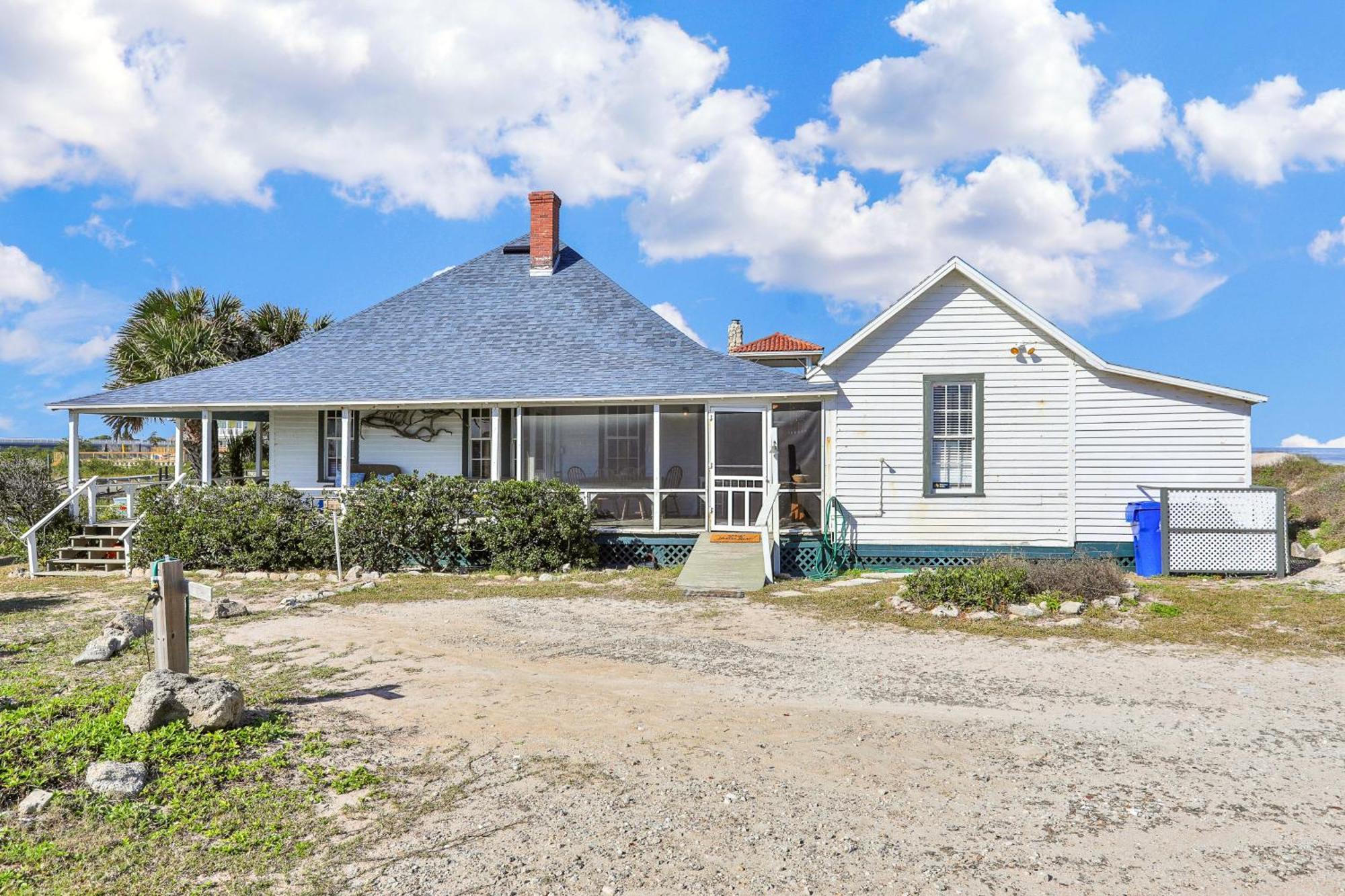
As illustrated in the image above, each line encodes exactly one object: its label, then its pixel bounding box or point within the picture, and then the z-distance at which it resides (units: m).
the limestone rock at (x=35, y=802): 4.81
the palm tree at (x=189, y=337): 22.91
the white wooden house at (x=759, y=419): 14.92
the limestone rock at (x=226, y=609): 11.07
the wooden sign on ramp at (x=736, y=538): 15.34
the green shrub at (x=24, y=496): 18.00
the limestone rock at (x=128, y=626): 9.30
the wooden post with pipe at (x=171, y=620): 6.76
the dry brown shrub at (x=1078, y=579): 10.99
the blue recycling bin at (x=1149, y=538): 13.97
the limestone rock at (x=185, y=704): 5.96
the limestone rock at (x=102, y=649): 8.48
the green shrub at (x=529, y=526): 15.08
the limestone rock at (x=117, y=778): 5.02
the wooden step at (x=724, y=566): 12.97
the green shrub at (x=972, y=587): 10.84
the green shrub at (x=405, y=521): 15.41
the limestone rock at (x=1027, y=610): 10.39
